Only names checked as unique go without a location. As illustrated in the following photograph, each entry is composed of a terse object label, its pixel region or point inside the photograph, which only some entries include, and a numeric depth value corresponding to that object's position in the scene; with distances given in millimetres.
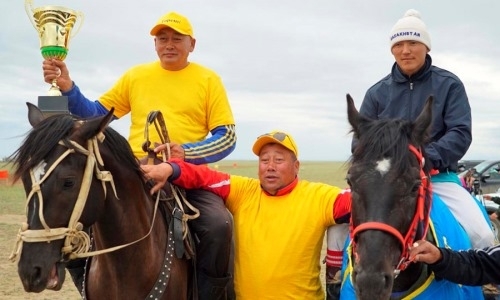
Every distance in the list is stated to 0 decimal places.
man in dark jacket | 4004
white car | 4883
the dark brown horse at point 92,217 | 3250
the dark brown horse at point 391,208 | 2844
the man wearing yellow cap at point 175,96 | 4863
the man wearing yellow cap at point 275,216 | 4207
